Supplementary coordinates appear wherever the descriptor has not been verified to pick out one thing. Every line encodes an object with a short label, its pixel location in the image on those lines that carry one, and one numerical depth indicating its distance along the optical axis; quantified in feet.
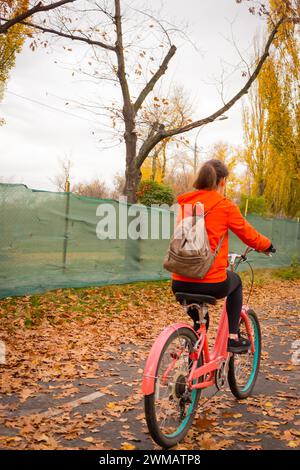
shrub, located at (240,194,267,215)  96.58
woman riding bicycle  13.26
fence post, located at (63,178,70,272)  32.35
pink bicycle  11.59
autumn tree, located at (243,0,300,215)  68.13
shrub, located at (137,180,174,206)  84.23
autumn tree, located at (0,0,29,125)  61.09
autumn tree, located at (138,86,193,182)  46.47
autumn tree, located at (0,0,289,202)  43.75
